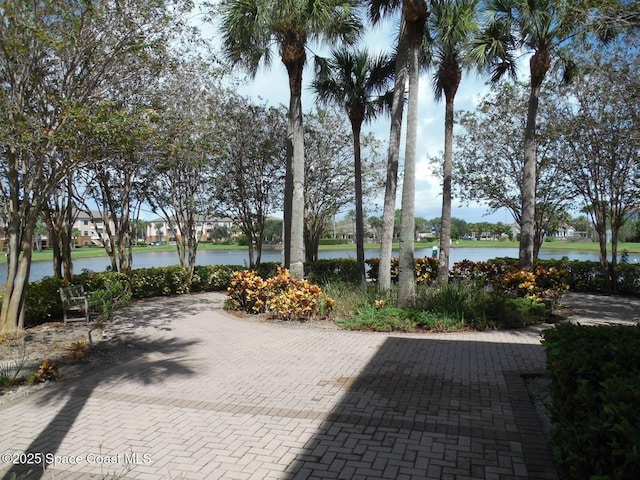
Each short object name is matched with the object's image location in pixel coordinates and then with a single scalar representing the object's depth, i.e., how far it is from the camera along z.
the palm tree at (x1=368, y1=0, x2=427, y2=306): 9.88
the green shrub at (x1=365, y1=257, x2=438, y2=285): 15.04
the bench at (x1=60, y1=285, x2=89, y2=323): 9.08
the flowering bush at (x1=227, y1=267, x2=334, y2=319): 9.59
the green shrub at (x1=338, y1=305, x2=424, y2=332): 8.59
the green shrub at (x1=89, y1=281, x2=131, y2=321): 9.40
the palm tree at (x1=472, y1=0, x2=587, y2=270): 11.41
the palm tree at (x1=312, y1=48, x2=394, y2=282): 14.41
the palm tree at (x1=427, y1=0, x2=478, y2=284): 11.27
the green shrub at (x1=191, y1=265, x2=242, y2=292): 15.48
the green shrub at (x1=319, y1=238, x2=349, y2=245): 63.62
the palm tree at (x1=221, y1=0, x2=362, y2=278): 10.21
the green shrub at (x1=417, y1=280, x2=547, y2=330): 8.75
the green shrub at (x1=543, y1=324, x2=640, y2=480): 2.15
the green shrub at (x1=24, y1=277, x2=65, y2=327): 9.07
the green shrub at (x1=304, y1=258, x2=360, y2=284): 16.12
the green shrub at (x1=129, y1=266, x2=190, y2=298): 13.31
